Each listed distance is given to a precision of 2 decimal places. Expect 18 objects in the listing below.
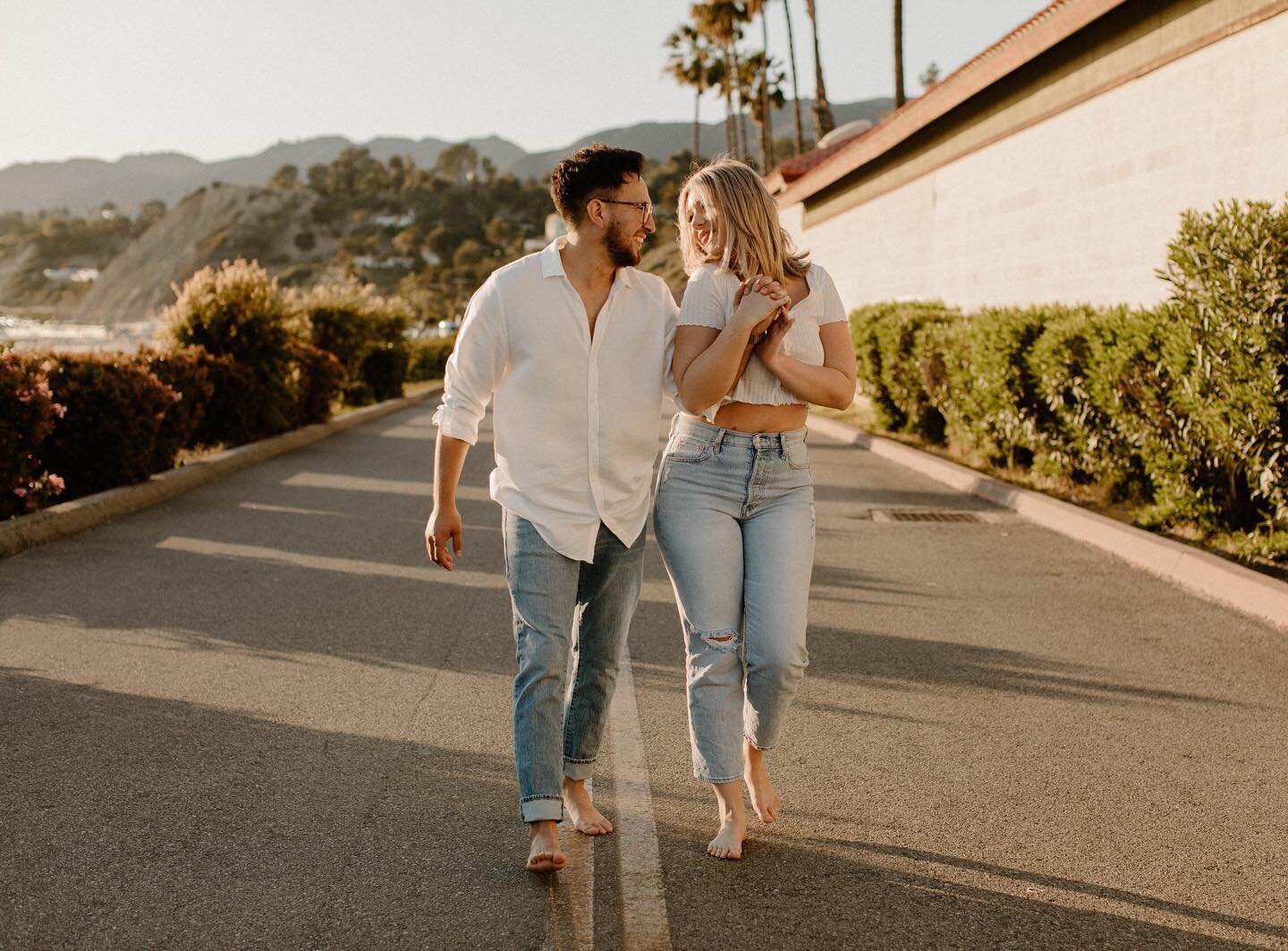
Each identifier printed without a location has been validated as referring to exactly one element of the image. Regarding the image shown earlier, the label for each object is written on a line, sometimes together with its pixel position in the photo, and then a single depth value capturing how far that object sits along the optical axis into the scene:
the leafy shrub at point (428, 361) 47.91
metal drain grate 11.01
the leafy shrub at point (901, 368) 16.94
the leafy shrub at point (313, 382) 18.77
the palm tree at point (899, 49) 35.00
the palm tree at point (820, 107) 47.61
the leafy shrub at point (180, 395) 12.85
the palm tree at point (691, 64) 67.56
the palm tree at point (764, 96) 60.50
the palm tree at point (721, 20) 56.84
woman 3.87
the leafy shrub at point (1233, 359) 7.82
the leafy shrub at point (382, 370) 27.88
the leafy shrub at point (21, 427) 9.54
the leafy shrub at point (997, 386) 12.34
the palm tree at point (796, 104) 58.28
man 3.73
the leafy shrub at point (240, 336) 16.02
